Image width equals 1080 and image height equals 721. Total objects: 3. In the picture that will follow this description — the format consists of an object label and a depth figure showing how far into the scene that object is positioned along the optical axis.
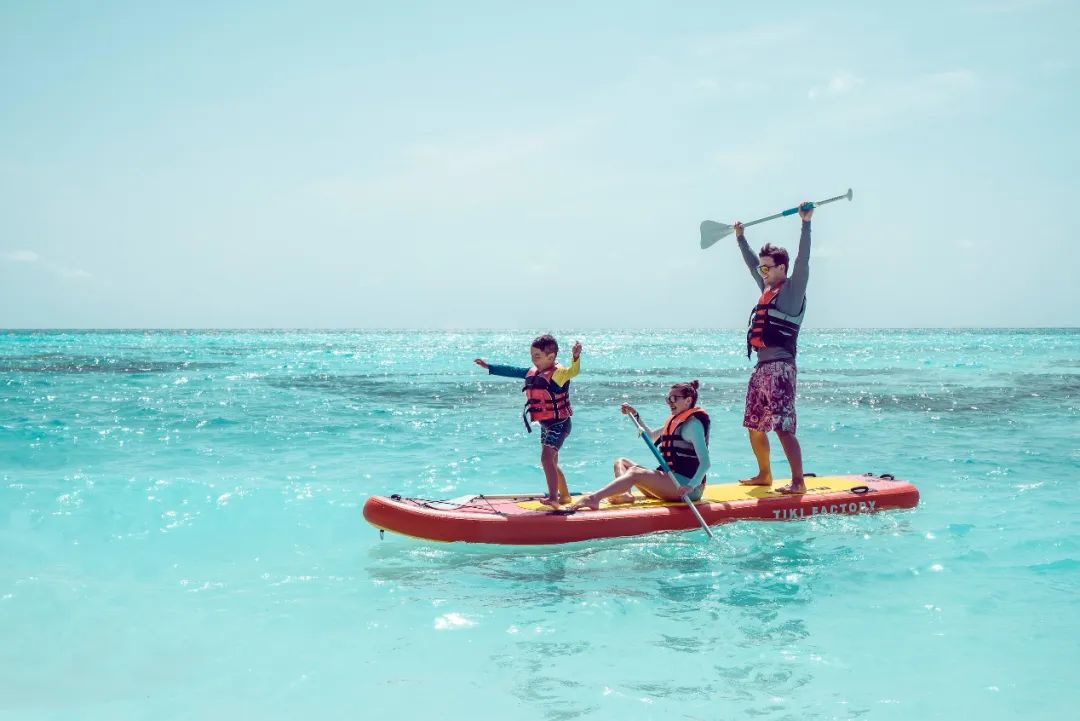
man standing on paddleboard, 6.82
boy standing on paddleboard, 6.53
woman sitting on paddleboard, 6.69
